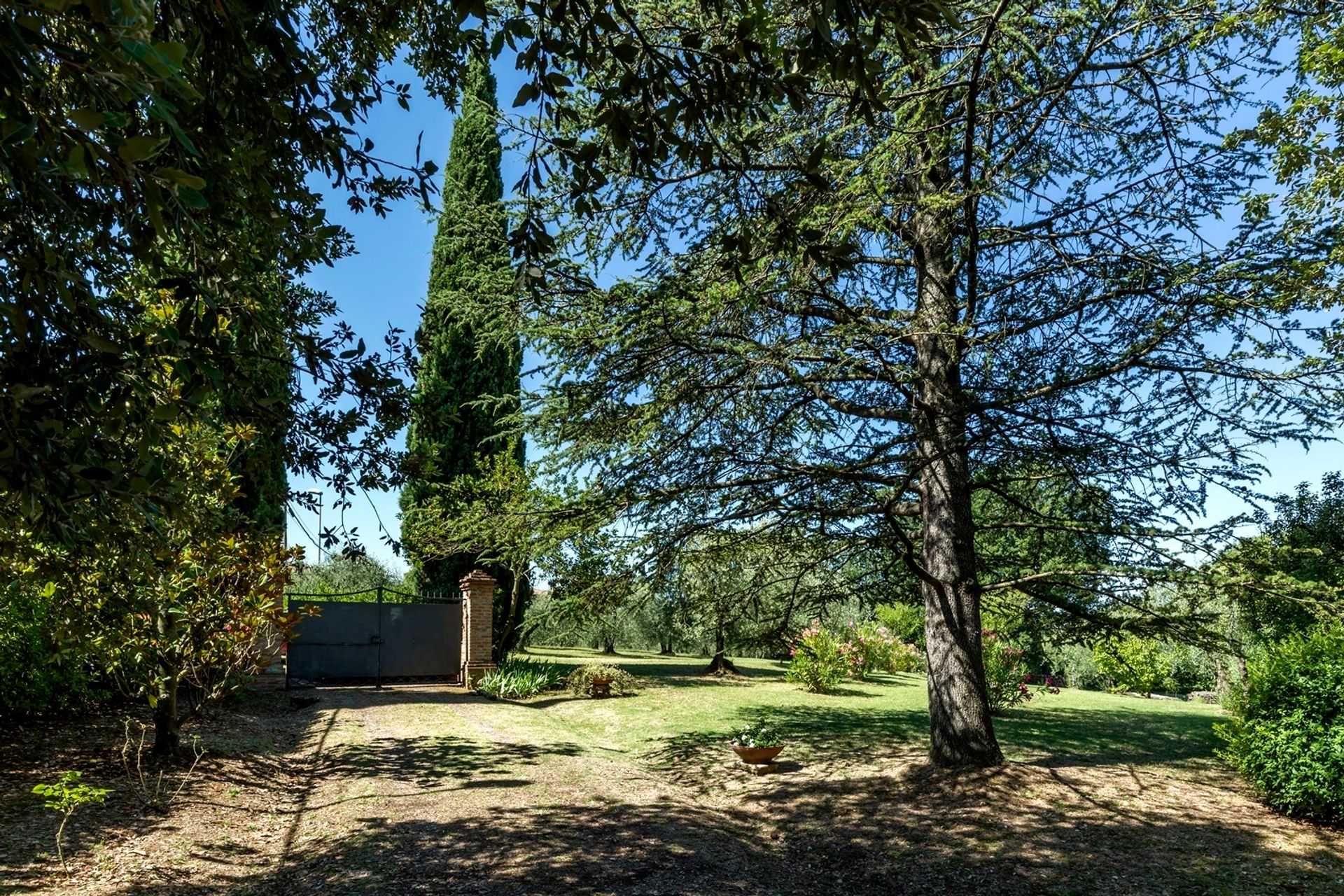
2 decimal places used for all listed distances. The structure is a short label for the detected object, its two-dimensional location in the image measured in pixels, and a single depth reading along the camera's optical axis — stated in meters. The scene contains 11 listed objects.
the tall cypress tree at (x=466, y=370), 19.27
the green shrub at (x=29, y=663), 8.92
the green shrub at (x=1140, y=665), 22.05
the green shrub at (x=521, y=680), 14.56
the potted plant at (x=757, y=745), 8.66
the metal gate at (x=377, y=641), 15.66
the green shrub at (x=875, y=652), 20.52
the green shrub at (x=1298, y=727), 6.12
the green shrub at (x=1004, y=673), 13.62
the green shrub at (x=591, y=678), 15.09
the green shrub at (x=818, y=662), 16.92
